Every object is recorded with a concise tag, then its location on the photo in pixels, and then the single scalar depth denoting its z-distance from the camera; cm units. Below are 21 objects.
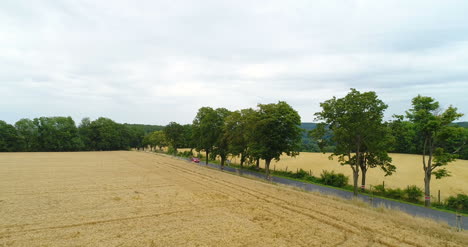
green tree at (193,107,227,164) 4625
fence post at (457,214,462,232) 1412
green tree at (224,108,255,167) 4178
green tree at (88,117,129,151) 11825
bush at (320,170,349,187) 3309
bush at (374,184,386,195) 2855
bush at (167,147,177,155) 9416
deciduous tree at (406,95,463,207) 2223
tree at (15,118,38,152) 9338
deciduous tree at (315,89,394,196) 2453
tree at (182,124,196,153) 8481
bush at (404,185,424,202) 2509
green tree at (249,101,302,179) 3350
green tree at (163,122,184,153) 8350
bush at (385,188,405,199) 2639
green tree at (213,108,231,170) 4459
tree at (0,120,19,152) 8794
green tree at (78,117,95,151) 11346
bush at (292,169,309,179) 3966
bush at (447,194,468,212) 2198
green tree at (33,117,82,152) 9794
